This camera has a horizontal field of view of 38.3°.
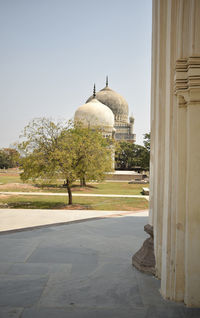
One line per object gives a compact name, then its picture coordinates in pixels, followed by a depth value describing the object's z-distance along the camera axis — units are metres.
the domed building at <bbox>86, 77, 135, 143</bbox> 82.62
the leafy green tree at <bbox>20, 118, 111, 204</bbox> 15.09
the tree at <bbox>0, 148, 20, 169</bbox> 60.97
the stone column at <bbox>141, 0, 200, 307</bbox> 3.00
